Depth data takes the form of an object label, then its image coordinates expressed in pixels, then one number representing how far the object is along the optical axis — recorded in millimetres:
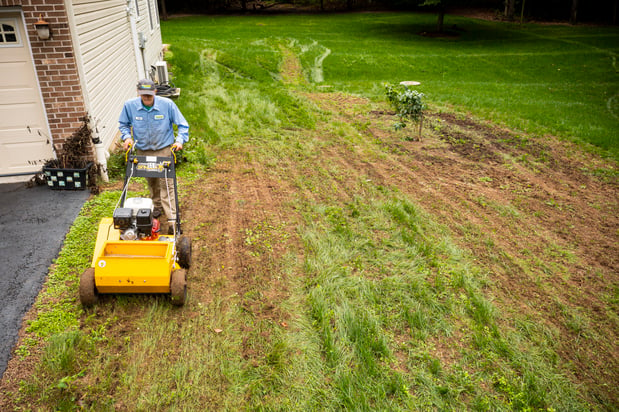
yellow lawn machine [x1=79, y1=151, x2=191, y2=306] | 4422
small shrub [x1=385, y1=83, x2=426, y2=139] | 10844
